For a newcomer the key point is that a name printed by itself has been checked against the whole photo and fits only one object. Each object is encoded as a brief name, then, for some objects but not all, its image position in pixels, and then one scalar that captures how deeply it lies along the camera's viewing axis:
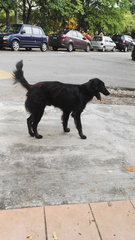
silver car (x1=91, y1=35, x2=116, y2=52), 26.33
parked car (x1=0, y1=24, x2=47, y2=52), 18.50
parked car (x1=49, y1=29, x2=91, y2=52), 21.56
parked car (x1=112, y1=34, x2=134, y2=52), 29.52
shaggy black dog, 4.09
